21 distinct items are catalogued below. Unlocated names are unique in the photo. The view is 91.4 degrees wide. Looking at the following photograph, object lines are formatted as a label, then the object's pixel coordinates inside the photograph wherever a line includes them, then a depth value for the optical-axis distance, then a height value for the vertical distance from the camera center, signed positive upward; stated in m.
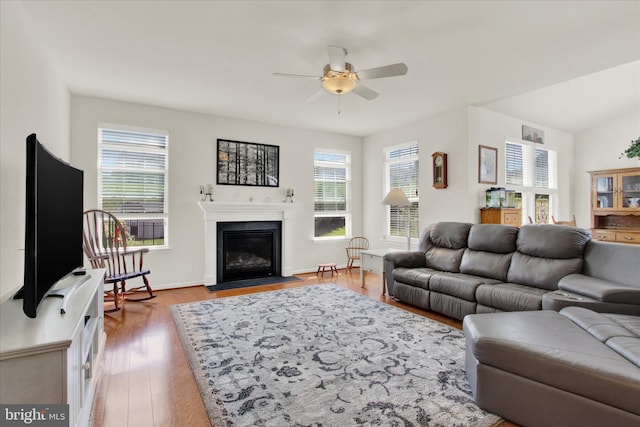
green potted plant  4.51 +0.97
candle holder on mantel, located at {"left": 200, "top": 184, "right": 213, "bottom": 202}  4.96 +0.38
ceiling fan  2.73 +1.30
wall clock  4.87 +0.74
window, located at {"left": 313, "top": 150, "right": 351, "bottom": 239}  6.21 +0.46
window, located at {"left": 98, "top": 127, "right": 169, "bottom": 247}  4.41 +0.51
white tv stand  1.18 -0.56
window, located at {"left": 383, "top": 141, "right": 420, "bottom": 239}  5.57 +0.65
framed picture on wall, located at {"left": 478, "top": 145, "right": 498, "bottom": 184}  4.75 +0.79
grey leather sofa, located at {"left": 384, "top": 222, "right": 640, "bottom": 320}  2.52 -0.55
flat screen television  1.38 -0.04
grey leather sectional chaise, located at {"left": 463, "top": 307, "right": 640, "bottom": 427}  1.46 -0.78
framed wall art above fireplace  5.15 +0.90
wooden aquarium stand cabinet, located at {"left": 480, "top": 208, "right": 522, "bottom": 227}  4.48 +0.00
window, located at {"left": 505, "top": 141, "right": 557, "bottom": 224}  5.32 +0.70
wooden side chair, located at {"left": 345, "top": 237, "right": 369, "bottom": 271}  6.51 -0.63
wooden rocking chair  3.77 -0.46
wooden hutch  5.59 +0.21
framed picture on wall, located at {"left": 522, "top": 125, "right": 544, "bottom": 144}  5.49 +1.48
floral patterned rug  1.82 -1.14
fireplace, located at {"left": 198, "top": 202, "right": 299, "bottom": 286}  4.93 -0.03
